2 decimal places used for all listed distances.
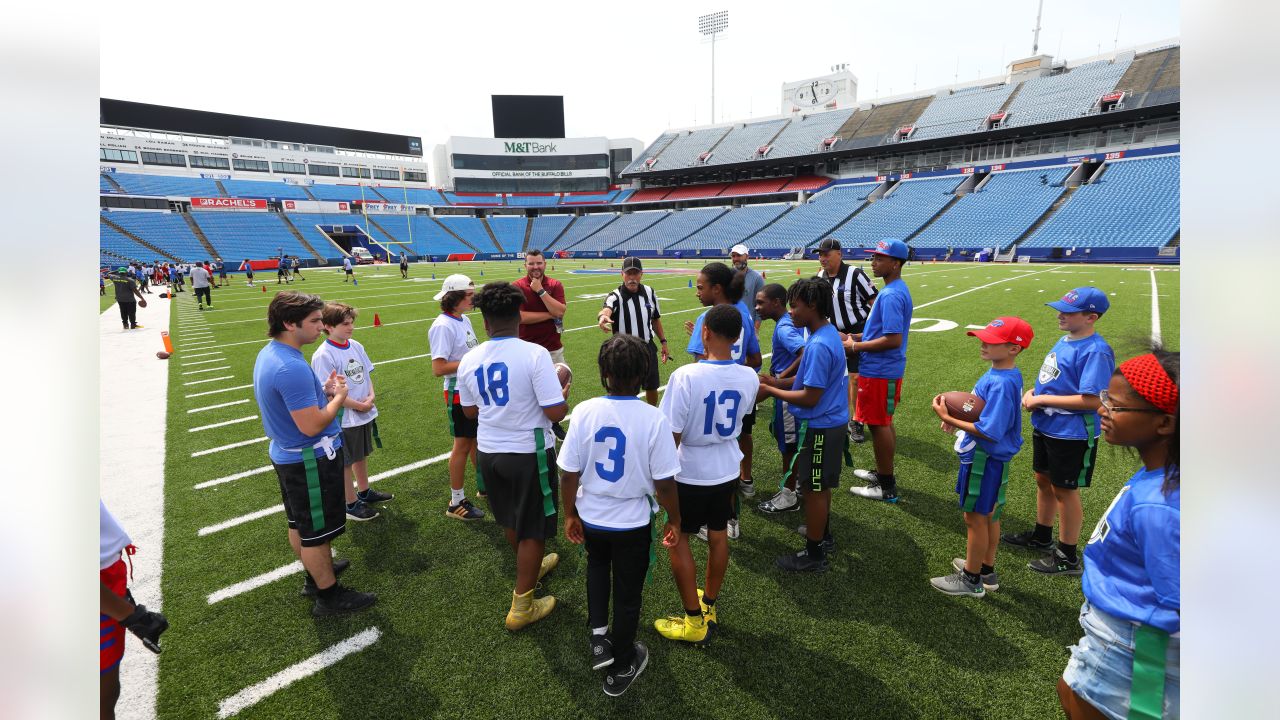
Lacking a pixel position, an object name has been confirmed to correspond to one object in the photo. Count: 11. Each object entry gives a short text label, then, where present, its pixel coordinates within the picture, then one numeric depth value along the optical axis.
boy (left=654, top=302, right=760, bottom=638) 3.39
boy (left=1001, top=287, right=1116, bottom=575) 3.70
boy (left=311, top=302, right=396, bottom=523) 4.86
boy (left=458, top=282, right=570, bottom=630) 3.62
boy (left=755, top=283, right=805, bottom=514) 4.89
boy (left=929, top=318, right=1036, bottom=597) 3.54
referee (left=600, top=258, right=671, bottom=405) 6.27
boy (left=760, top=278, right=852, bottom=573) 3.95
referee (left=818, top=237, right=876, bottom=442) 6.30
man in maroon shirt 5.82
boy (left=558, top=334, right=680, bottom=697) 3.02
